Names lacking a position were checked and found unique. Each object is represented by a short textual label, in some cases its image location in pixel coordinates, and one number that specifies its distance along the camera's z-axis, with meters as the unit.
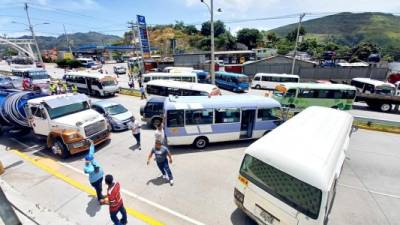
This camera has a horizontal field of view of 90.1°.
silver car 12.13
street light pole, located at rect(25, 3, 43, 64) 34.28
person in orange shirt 4.63
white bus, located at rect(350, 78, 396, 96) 20.28
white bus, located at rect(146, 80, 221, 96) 16.45
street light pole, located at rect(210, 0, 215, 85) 19.11
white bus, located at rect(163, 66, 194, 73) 29.79
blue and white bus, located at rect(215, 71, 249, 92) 25.92
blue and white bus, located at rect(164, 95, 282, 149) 9.35
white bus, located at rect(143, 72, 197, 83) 23.73
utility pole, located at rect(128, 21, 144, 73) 34.09
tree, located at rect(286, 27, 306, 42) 89.90
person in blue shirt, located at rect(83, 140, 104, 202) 5.68
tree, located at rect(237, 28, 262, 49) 85.75
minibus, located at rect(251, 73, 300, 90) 26.97
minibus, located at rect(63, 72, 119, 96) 21.16
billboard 33.54
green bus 16.48
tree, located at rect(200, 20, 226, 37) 99.81
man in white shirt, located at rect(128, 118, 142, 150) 9.74
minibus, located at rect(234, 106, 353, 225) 3.95
